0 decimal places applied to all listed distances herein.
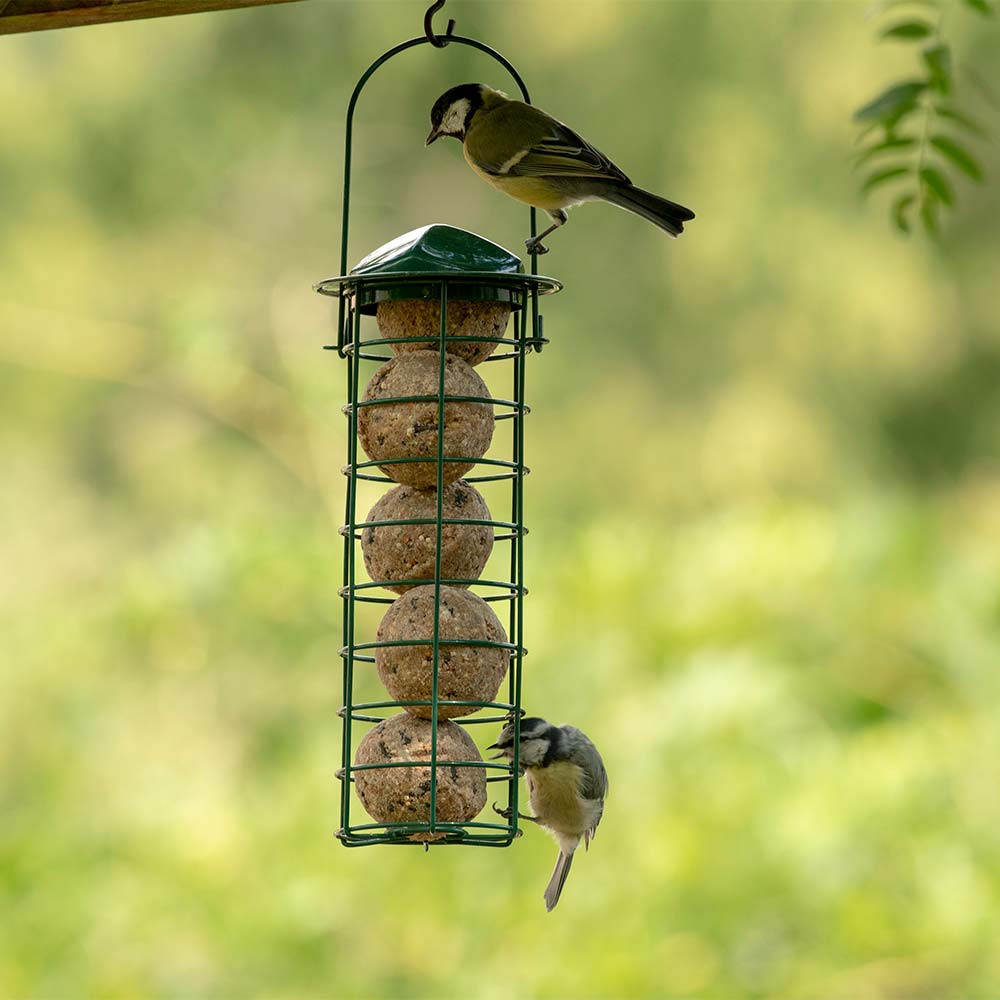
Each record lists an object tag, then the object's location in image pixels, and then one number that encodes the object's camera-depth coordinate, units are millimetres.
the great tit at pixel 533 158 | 6961
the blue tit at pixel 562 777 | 6945
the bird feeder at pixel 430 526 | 6359
